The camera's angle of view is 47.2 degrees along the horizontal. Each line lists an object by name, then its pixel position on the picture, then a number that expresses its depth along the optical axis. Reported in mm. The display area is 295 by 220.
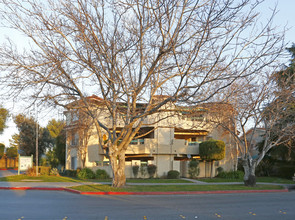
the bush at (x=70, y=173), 33000
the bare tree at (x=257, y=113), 21531
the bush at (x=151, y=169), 31406
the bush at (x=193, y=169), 31969
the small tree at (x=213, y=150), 31625
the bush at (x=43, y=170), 35781
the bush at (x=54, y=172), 34903
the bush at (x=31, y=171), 34250
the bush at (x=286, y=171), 32938
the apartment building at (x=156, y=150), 32344
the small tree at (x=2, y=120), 53125
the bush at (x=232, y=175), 32062
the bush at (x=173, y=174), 31344
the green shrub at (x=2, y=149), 58350
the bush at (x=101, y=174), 30169
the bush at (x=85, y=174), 29755
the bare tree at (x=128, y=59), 13312
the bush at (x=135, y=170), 31109
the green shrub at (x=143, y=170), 31297
